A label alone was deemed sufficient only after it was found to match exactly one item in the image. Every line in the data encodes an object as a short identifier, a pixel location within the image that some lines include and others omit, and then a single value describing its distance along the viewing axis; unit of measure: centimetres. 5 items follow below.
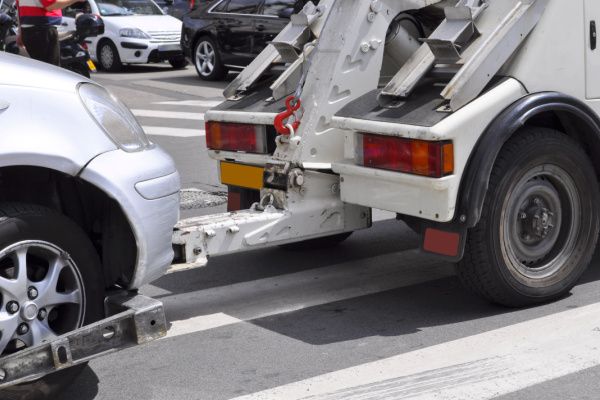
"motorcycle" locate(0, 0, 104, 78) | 1001
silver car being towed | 411
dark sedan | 1700
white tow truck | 531
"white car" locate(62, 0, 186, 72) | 2056
